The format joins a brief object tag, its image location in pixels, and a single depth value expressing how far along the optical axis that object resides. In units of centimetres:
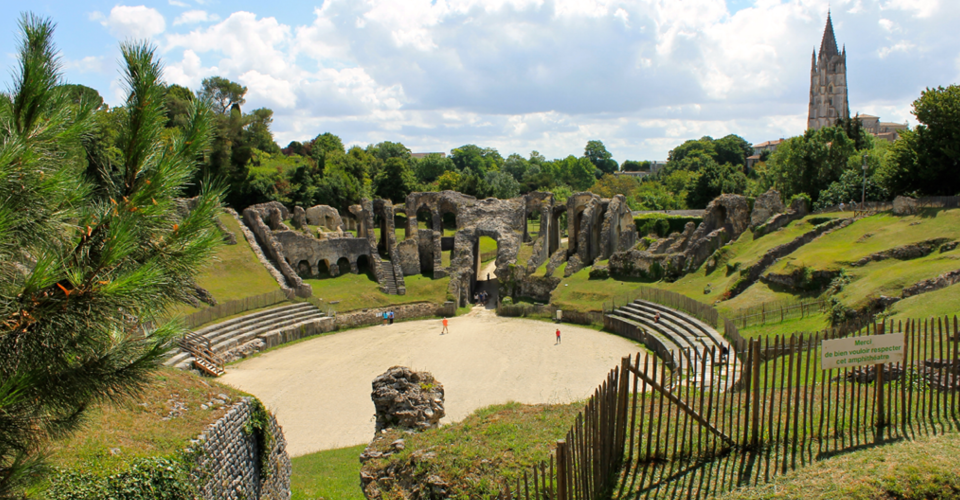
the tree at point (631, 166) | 15100
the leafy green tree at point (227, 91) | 5166
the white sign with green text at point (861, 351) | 778
